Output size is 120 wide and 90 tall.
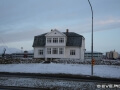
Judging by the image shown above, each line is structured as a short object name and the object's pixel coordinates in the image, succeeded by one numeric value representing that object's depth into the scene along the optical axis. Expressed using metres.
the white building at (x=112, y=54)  148.43
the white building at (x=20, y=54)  158.12
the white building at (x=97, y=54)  155.61
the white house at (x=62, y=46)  53.06
